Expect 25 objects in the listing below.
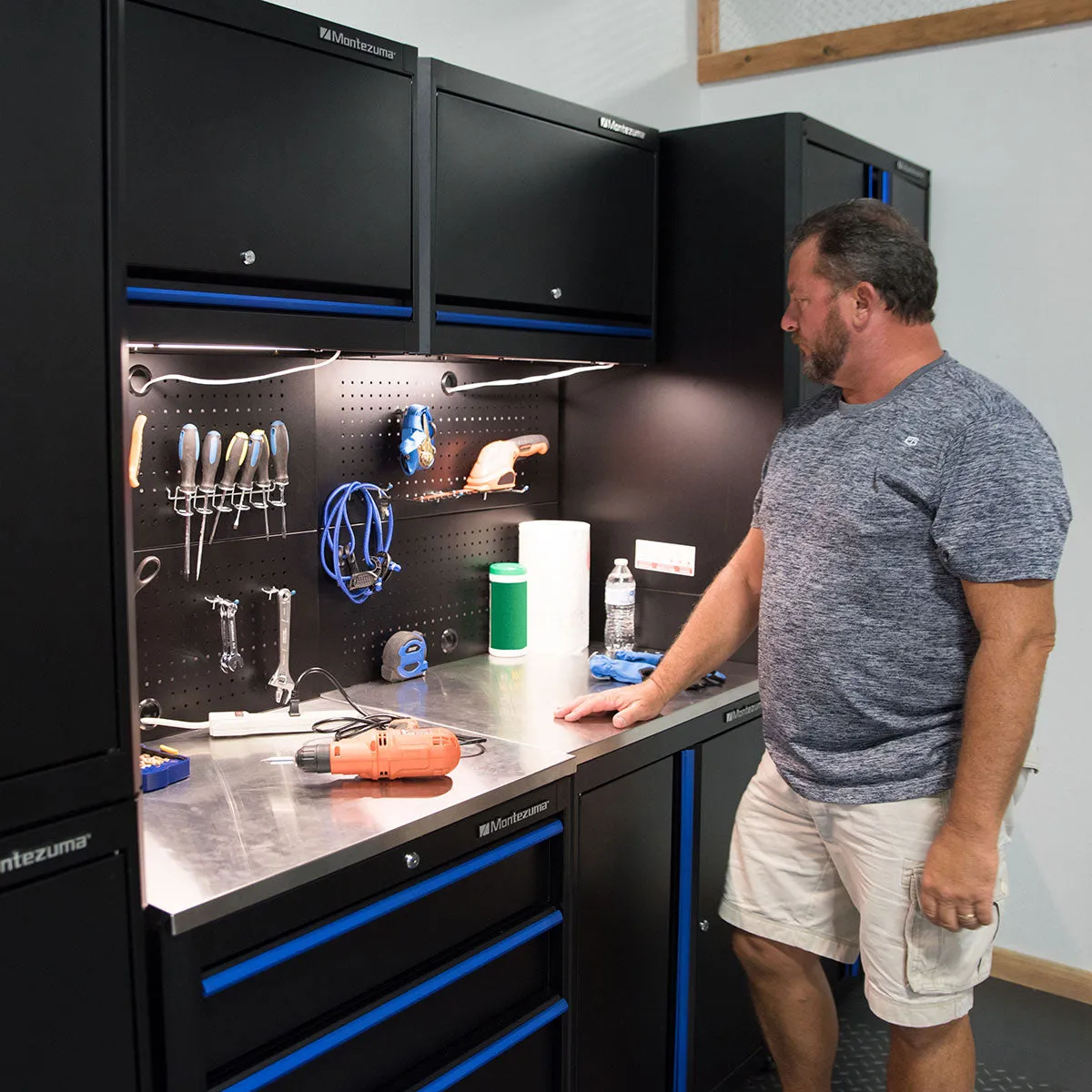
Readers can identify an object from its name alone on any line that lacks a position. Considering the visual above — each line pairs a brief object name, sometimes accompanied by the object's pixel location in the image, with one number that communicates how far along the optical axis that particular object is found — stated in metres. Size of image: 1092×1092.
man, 1.83
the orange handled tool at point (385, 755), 1.90
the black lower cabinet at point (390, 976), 1.51
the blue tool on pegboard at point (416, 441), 2.54
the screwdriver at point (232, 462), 2.17
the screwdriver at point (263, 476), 2.23
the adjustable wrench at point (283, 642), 2.35
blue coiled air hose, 2.44
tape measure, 2.57
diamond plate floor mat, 2.68
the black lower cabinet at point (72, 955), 1.28
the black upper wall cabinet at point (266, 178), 1.73
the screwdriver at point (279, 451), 2.28
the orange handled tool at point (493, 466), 2.77
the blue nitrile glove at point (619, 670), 2.56
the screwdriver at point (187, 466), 2.10
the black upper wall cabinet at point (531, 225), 2.18
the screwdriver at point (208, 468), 2.13
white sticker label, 2.85
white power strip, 2.16
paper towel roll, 2.84
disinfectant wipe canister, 2.80
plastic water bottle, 2.86
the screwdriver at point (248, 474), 2.22
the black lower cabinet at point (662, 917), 2.21
